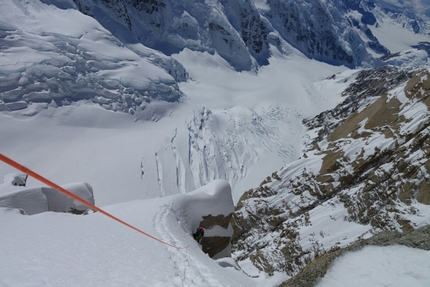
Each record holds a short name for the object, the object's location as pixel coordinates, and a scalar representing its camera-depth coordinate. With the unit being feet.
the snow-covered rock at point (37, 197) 43.21
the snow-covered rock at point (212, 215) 49.67
